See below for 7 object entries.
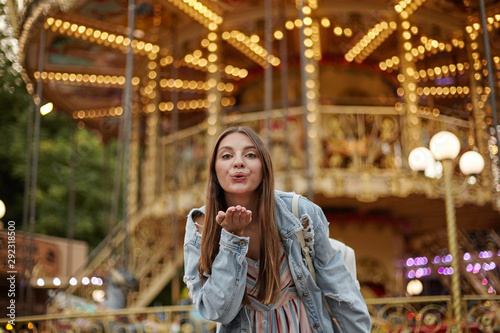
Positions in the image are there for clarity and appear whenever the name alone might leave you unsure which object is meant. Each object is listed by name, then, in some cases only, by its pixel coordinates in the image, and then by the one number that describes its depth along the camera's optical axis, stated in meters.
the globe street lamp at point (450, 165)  6.13
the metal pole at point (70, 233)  10.97
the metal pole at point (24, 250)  5.93
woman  1.97
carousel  10.32
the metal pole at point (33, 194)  6.22
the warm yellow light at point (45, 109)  7.34
